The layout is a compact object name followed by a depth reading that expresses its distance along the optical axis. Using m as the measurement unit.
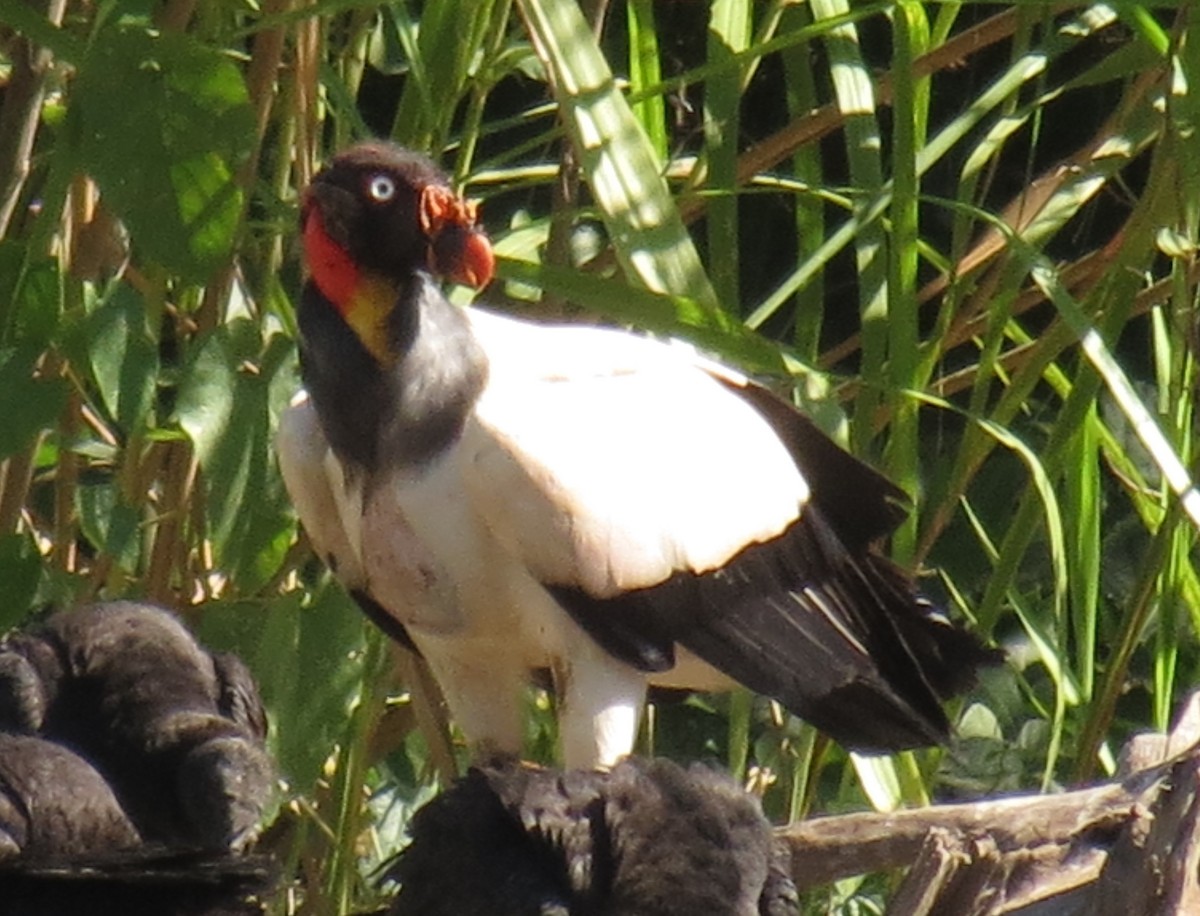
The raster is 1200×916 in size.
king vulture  15.39
